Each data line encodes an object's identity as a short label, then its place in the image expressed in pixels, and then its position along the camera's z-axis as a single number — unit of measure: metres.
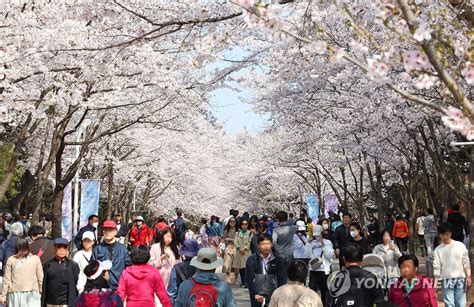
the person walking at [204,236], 24.83
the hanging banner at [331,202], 38.97
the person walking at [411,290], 7.09
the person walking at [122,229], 23.50
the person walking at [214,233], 24.58
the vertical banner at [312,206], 38.90
